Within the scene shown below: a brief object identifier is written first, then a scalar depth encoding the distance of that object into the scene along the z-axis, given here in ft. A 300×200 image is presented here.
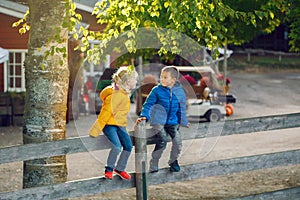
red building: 79.00
